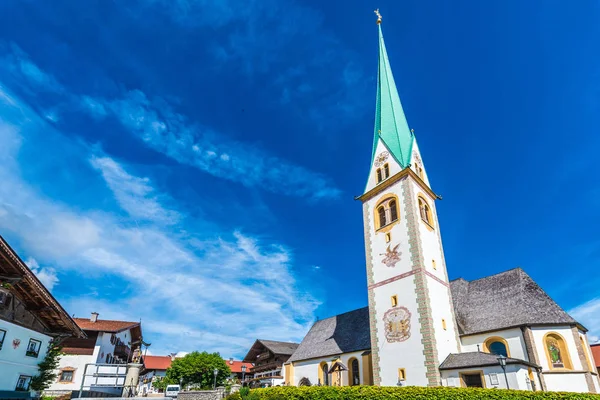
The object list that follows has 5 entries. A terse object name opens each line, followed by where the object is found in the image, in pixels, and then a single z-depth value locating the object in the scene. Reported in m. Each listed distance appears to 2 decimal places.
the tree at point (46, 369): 17.36
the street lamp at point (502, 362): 17.78
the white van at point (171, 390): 42.94
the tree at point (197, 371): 44.47
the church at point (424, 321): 20.94
